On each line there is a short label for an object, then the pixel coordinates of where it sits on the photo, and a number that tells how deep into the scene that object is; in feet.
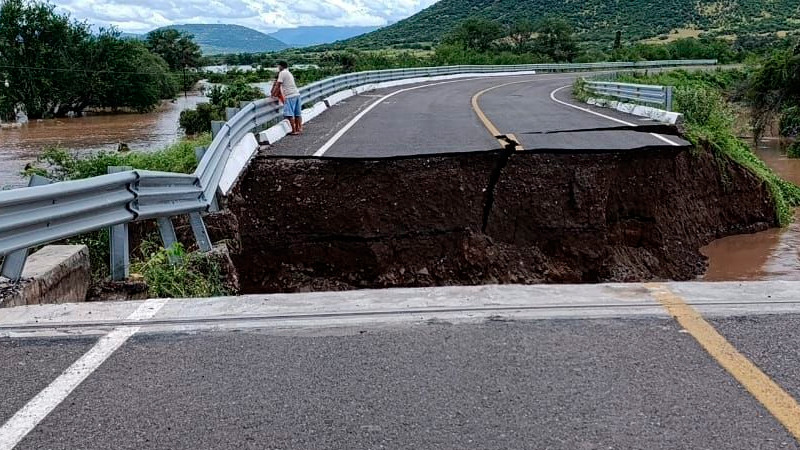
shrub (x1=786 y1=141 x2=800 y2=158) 112.98
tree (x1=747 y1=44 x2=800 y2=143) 117.39
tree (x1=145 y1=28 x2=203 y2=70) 342.85
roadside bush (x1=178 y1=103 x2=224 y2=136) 127.54
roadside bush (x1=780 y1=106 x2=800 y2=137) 128.77
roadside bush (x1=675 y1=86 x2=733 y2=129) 55.77
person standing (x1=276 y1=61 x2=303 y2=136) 47.78
